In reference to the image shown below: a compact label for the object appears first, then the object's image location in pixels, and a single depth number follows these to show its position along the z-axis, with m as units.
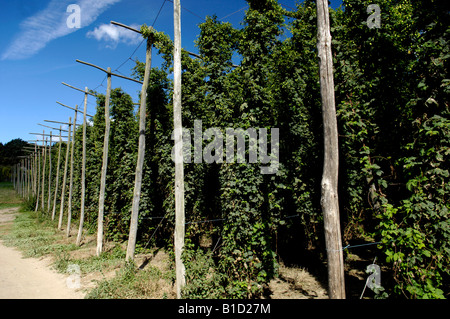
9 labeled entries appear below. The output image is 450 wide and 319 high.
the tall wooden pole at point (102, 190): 10.47
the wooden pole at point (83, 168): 12.37
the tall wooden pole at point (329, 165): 3.46
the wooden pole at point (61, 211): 16.24
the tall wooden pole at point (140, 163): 8.59
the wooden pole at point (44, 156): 22.34
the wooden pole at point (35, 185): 29.38
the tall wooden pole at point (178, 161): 5.91
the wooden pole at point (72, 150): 14.23
